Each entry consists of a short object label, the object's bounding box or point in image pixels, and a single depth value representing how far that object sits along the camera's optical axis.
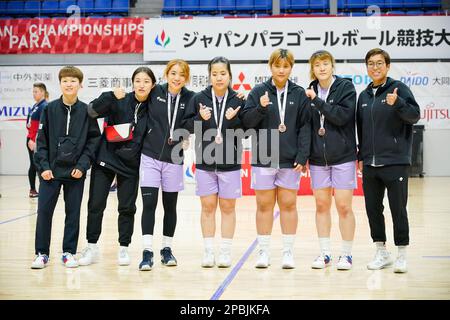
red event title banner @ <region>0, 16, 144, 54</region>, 13.98
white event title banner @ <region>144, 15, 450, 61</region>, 13.41
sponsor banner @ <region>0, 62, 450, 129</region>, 13.75
